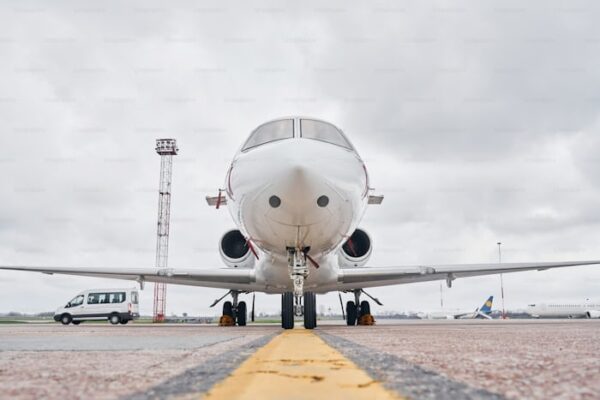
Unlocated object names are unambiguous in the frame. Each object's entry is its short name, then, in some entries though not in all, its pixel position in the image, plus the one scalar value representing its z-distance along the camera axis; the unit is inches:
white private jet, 244.7
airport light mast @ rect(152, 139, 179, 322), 1753.2
